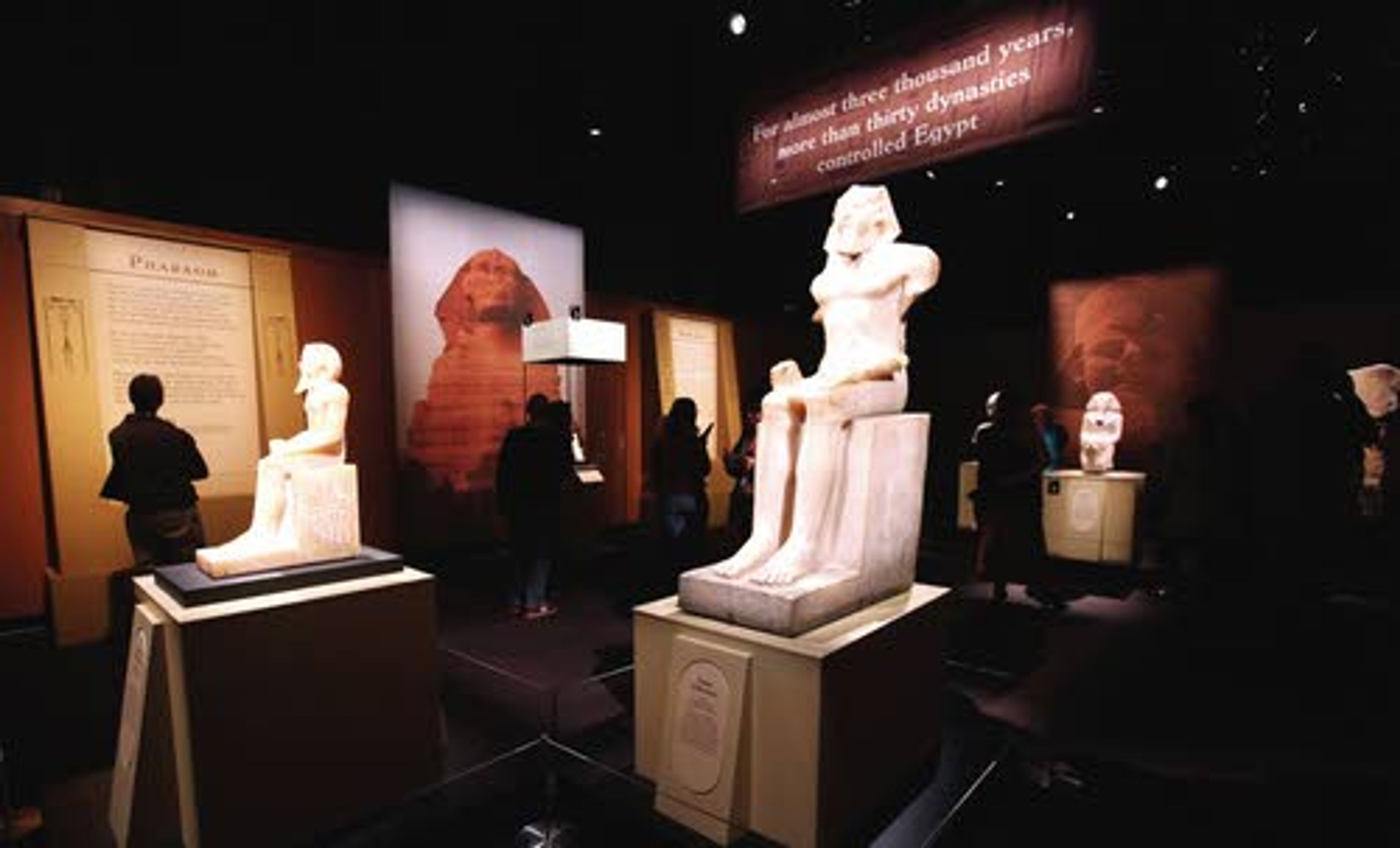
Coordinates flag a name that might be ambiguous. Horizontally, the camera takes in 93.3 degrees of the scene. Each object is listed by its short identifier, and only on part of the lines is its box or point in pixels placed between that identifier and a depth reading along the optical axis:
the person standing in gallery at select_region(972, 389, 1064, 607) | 4.43
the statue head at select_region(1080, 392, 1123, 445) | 5.95
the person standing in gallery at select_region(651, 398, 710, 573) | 4.89
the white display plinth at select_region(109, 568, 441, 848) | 2.06
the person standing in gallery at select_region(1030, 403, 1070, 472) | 5.99
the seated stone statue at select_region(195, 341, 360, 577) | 2.52
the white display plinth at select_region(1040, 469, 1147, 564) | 5.77
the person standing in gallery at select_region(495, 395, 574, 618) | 4.32
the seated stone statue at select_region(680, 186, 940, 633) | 2.33
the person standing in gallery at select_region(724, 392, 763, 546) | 4.99
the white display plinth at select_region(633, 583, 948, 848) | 1.92
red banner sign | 2.83
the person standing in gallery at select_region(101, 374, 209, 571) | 3.53
